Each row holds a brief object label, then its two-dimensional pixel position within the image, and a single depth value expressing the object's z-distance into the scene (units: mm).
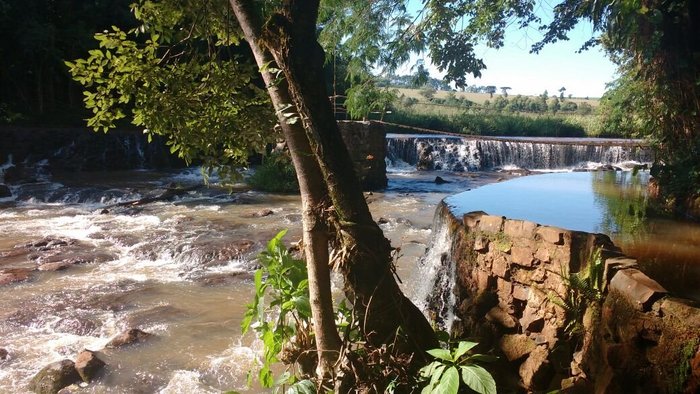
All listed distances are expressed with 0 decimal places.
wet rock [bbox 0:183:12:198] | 13875
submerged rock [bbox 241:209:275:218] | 11422
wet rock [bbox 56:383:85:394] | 4816
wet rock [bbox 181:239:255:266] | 8547
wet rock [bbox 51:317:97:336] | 6145
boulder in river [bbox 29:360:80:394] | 4824
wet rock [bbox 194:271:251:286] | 7605
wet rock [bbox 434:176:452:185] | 16281
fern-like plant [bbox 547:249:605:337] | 2977
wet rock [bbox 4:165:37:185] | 15406
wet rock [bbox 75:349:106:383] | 5074
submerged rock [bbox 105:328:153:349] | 5742
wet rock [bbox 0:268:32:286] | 7645
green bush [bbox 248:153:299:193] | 14539
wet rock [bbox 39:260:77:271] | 8164
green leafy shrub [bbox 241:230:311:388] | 2752
